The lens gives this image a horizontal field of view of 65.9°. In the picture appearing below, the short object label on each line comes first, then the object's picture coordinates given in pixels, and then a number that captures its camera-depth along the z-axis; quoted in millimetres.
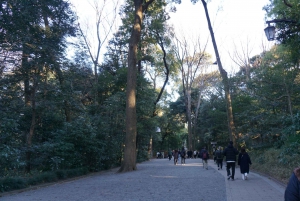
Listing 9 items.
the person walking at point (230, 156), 10189
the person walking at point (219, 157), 15561
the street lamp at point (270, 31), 7321
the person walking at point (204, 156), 16161
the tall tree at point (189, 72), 32821
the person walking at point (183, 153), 22315
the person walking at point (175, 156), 21869
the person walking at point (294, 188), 2547
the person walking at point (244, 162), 9974
